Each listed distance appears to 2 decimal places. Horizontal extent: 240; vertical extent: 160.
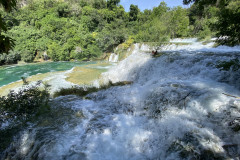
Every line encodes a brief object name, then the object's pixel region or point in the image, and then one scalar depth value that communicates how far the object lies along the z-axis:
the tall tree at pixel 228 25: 2.75
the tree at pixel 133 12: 36.81
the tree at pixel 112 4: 37.44
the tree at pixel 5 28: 1.87
